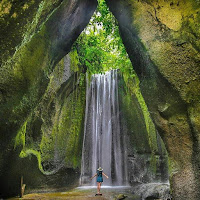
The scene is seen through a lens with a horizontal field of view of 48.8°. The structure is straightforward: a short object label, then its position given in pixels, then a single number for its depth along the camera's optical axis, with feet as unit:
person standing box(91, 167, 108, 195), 24.89
